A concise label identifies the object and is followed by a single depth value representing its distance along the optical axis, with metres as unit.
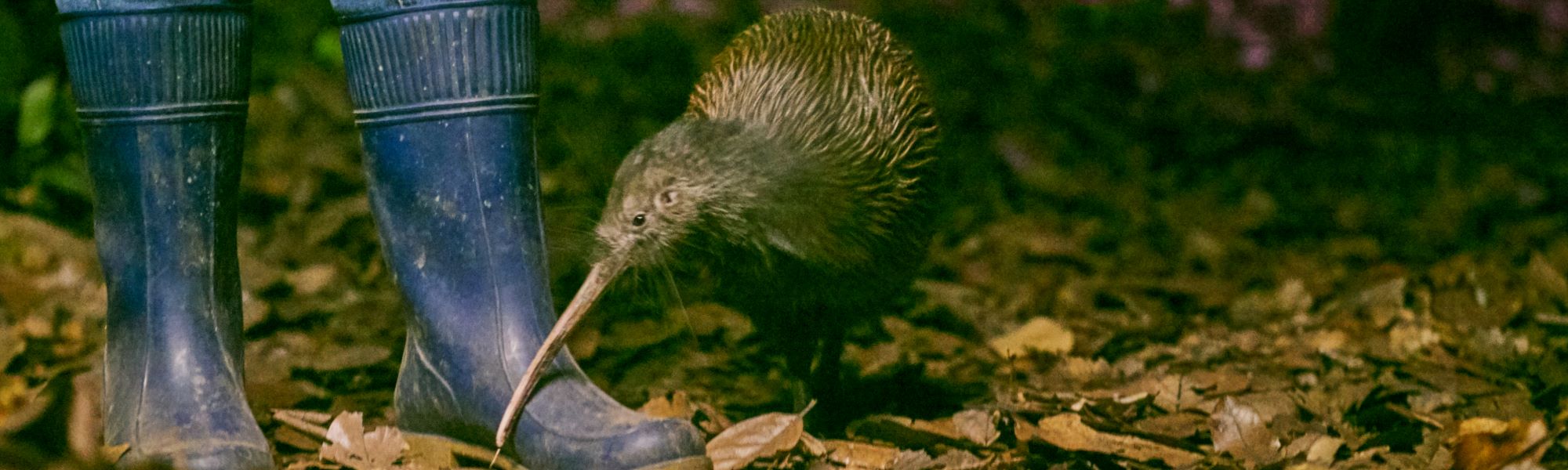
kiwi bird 2.76
